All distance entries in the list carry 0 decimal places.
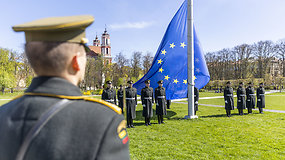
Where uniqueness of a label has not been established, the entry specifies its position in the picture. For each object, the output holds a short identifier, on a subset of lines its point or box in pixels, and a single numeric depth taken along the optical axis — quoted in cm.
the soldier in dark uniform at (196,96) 1139
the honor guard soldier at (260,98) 1148
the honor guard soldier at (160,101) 895
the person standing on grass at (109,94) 977
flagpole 909
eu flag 959
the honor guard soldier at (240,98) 1085
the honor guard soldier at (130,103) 837
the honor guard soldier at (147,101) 866
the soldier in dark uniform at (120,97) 1043
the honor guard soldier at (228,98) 1035
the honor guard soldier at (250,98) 1119
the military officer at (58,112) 100
